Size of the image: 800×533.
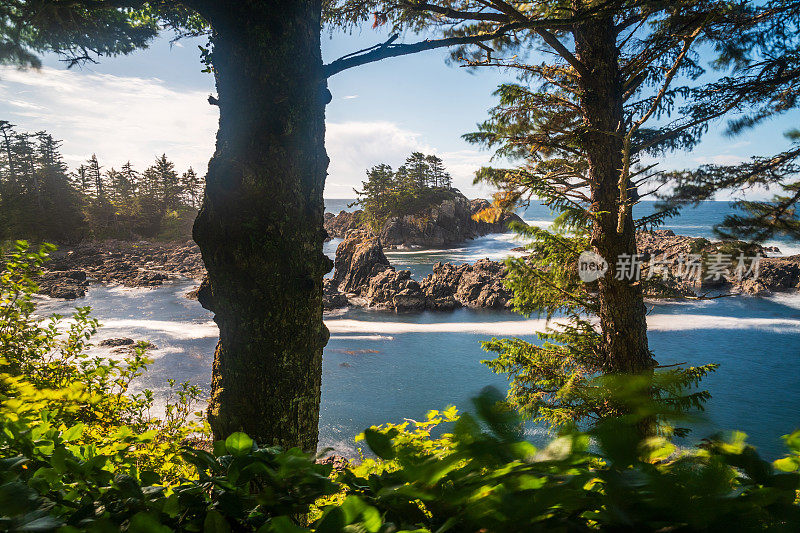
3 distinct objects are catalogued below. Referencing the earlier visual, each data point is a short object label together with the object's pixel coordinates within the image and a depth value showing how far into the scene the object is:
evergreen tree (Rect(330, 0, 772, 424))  5.62
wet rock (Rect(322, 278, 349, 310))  23.55
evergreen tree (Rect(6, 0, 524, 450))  2.52
